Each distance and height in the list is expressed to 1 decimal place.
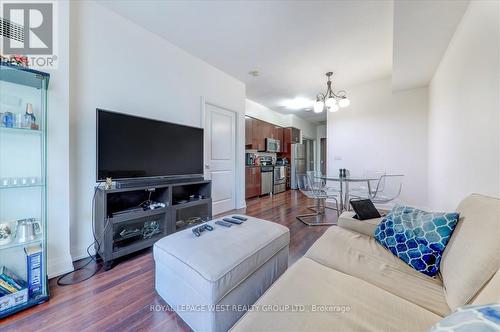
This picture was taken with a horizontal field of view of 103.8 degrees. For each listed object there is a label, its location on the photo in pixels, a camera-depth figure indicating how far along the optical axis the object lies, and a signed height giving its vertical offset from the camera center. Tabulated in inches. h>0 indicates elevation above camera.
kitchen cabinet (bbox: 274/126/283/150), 244.9 +39.2
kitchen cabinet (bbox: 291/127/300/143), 271.0 +40.9
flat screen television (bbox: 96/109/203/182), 74.7 +6.9
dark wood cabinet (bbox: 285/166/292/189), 265.7 -19.5
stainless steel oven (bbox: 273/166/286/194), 235.9 -19.4
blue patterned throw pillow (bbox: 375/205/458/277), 41.5 -16.8
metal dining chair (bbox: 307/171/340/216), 130.0 -14.0
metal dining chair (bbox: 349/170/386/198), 124.1 -16.6
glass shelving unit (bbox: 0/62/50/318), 53.5 -6.5
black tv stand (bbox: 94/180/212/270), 71.4 -23.1
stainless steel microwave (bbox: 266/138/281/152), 227.3 +22.9
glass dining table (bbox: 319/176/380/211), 114.7 -9.3
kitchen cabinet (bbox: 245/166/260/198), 194.9 -18.2
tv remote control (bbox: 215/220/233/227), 64.6 -20.1
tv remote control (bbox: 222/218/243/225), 66.2 -19.8
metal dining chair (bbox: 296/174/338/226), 122.2 -19.9
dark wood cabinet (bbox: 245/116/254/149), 194.2 +32.8
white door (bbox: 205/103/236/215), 134.5 +6.4
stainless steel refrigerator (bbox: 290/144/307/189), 268.7 +2.7
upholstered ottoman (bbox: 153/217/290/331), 40.6 -24.8
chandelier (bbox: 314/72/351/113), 122.0 +38.4
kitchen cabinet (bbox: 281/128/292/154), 262.2 +33.5
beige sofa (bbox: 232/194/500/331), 27.9 -22.7
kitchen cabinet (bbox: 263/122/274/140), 223.9 +39.8
